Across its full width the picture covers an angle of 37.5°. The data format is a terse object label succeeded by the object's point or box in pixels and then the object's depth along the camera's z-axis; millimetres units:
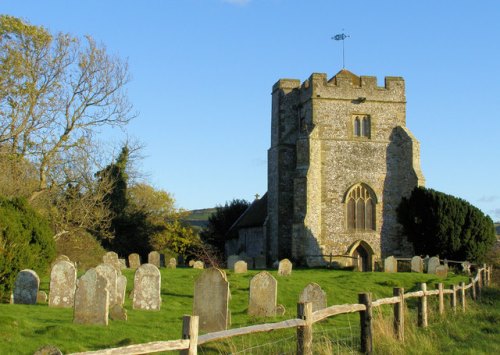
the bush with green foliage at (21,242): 16562
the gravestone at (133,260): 32625
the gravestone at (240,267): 26469
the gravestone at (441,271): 27719
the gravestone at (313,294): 15117
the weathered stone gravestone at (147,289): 15922
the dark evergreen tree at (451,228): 31531
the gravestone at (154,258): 34284
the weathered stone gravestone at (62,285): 15797
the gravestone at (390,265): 29859
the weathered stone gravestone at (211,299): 12906
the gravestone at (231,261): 31234
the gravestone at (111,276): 14844
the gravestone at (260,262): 35688
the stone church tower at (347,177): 34031
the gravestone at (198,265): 31419
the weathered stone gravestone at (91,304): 13008
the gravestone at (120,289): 15745
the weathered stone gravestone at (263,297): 15227
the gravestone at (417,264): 29452
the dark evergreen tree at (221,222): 48344
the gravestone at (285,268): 26844
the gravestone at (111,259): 25594
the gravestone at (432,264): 28602
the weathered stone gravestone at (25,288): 16078
